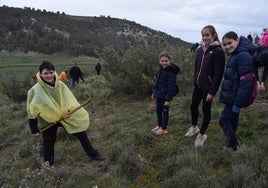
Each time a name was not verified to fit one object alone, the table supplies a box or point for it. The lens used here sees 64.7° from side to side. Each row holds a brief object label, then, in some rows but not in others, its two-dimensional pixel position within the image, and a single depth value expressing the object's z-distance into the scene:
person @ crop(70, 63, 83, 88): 10.97
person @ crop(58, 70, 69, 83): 9.20
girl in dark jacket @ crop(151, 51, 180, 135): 3.50
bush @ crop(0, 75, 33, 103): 8.87
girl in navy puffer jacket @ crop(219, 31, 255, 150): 2.62
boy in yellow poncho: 3.06
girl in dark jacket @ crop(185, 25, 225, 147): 2.95
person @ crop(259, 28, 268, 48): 2.90
